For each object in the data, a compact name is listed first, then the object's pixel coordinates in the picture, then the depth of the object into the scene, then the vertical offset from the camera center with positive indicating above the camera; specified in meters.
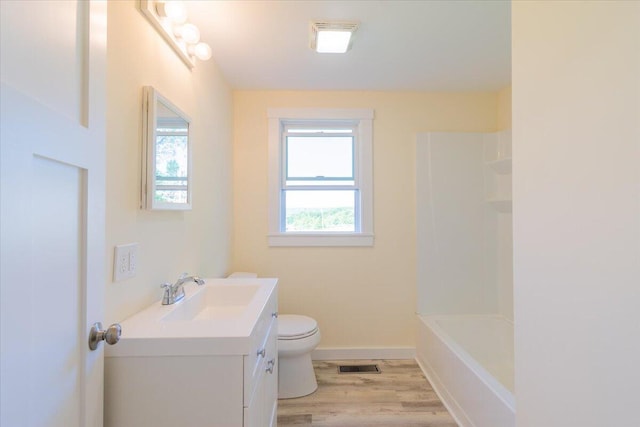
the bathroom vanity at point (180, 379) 0.92 -0.47
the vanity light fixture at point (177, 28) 1.31 +0.88
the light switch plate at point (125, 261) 1.08 -0.15
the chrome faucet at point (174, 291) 1.32 -0.31
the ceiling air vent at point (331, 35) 1.72 +1.04
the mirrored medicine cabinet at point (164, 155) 1.26 +0.28
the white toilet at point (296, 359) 2.01 -0.95
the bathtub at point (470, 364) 1.54 -0.94
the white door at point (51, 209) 0.54 +0.02
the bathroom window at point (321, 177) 2.65 +0.36
